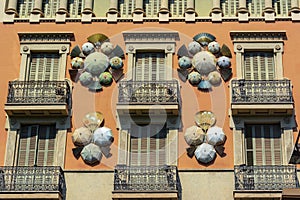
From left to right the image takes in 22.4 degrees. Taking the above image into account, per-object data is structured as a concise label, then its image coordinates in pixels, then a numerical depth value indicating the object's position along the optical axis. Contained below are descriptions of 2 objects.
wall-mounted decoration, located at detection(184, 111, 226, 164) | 27.97
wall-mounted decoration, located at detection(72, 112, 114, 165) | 28.17
